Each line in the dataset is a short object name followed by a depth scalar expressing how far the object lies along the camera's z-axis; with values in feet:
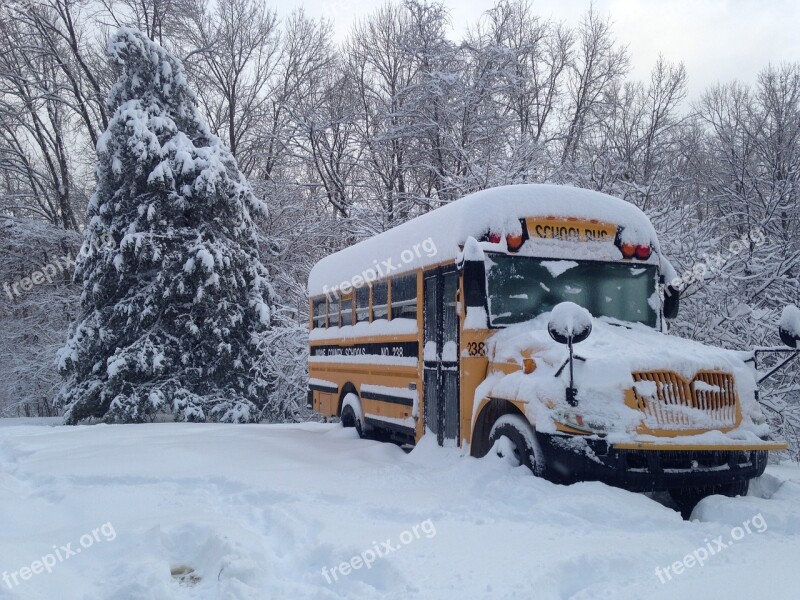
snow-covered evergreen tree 51.01
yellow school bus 16.56
